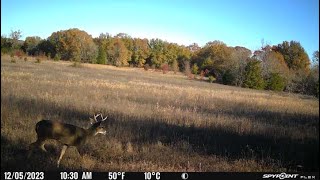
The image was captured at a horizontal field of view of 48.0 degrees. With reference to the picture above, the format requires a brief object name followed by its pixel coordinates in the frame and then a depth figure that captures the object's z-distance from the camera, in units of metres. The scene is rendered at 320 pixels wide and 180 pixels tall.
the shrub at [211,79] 48.61
